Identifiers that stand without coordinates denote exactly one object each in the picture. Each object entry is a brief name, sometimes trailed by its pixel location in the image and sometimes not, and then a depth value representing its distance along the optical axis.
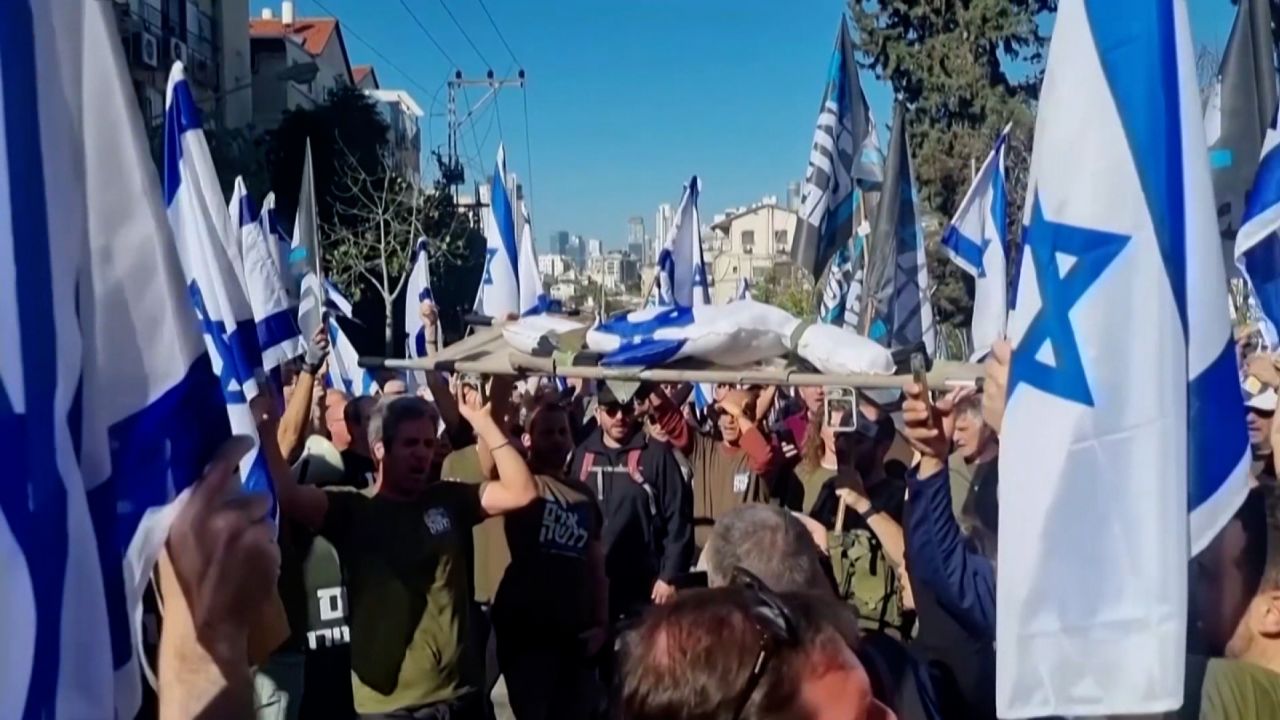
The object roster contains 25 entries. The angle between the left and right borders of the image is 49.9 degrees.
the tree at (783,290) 46.47
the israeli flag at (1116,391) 2.48
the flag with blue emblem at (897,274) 7.02
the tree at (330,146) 41.06
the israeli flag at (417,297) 10.40
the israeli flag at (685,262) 10.25
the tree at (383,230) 36.06
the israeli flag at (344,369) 9.62
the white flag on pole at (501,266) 9.46
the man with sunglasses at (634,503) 6.37
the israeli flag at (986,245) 6.34
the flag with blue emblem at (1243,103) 5.82
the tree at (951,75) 24.44
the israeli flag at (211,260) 3.71
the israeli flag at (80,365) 1.55
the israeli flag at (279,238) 9.13
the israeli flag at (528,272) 9.94
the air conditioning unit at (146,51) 36.72
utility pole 39.50
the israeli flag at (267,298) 5.84
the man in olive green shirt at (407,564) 4.67
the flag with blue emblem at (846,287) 8.76
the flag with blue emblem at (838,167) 7.99
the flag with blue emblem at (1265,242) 4.82
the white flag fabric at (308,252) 9.41
